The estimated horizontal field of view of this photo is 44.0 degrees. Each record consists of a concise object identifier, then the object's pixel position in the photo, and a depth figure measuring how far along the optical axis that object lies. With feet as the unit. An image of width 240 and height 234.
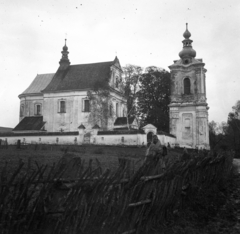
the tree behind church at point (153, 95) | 145.48
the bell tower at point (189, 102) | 120.57
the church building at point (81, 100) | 111.65
